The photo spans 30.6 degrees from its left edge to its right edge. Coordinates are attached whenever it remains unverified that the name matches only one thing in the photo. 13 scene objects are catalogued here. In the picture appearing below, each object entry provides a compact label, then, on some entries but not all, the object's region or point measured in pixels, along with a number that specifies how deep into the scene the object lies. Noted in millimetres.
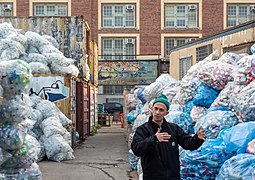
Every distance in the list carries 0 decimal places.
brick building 34281
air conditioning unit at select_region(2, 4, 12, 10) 33847
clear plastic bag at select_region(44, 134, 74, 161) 11008
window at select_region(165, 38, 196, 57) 34500
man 4020
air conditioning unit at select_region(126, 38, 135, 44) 34097
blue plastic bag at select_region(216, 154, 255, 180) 3971
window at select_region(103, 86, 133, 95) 35344
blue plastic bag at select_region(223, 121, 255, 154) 4422
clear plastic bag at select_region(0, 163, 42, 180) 5876
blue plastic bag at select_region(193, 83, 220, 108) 6664
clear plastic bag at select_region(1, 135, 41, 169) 5812
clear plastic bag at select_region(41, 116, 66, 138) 11094
